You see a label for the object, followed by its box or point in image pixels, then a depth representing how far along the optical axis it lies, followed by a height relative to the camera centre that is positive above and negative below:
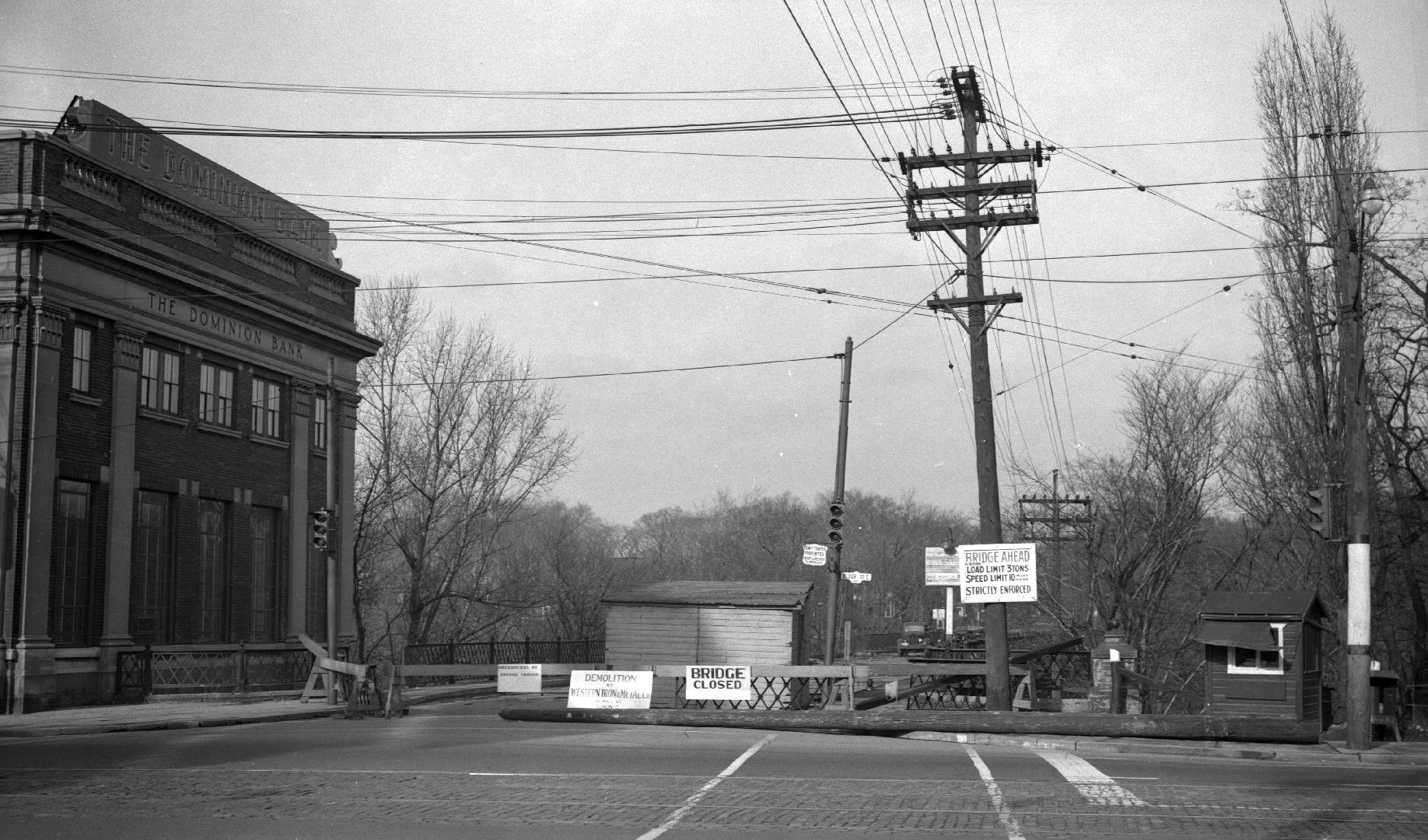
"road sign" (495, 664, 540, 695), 26.22 -2.70
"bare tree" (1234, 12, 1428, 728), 30.83 +5.00
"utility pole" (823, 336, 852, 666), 29.44 -0.33
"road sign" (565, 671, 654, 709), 23.12 -2.56
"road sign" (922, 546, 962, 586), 45.09 -0.73
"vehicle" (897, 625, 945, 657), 57.62 -4.53
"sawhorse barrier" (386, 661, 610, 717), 26.22 -2.96
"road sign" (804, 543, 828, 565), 30.02 -0.13
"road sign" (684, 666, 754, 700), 23.48 -2.40
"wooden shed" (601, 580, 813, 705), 33.25 -2.02
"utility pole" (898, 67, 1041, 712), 22.78 +5.84
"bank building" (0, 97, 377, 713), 26.52 +2.94
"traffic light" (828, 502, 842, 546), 29.38 +0.60
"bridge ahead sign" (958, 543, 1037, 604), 22.17 -0.39
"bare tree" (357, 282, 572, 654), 48.88 +2.68
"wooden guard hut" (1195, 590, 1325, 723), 21.42 -1.71
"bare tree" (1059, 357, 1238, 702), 42.19 +1.03
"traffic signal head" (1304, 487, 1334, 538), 19.73 +0.65
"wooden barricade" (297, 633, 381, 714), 26.28 -2.92
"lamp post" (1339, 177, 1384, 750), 18.91 +1.01
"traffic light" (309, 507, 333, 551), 28.78 +0.44
